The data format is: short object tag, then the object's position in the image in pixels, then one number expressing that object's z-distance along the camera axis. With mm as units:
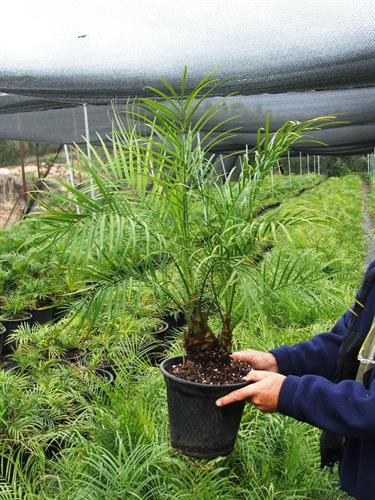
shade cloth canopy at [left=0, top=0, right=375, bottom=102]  3312
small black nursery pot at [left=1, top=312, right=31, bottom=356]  4875
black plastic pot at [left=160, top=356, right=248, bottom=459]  1780
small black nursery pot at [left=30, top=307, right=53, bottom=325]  5383
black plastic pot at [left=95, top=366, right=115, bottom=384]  3603
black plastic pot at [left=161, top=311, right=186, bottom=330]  4969
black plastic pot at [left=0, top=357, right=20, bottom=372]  4548
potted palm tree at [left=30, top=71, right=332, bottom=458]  1788
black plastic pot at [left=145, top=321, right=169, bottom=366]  4047
